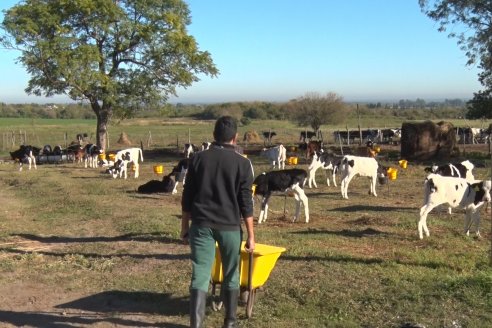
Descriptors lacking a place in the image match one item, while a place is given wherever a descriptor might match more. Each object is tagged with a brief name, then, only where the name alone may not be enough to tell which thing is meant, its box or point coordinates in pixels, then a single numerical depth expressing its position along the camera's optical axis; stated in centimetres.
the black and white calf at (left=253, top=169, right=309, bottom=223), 1295
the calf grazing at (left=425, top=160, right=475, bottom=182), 1634
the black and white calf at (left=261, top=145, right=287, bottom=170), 2708
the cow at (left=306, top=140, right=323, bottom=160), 3084
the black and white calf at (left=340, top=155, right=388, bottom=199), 1830
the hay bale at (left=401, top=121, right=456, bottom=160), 2936
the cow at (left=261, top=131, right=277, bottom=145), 4378
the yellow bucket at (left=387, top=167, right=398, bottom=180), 1986
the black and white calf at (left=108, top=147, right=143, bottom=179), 2464
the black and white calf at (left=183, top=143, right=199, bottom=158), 3252
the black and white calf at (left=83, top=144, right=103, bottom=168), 3037
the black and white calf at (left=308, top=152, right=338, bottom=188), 2103
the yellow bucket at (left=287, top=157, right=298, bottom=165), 2686
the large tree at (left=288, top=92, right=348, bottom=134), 5025
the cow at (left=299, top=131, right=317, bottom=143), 4478
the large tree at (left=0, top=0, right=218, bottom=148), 3259
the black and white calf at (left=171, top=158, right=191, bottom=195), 1957
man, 555
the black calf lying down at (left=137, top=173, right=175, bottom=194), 1916
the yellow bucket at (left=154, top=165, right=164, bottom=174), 2378
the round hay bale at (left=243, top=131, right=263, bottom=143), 4837
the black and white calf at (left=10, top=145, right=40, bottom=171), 2952
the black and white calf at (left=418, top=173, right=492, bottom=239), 1145
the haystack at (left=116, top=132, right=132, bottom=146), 4726
